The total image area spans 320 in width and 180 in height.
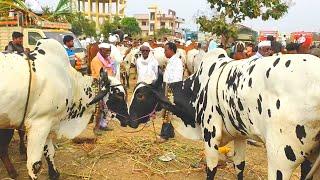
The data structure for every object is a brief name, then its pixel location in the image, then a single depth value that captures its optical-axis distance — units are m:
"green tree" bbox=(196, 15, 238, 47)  10.25
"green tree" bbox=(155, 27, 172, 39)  42.18
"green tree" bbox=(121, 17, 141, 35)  38.39
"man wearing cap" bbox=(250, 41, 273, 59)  4.84
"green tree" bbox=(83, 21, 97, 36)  32.80
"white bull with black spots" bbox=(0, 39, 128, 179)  3.06
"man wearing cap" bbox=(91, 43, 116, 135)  4.82
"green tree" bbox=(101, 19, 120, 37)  32.50
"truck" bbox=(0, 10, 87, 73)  8.55
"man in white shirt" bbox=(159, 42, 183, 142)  4.64
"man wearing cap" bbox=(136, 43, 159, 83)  4.64
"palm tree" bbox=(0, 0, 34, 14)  6.66
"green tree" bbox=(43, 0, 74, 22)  9.50
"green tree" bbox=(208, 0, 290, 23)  9.90
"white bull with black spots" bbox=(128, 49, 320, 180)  2.24
